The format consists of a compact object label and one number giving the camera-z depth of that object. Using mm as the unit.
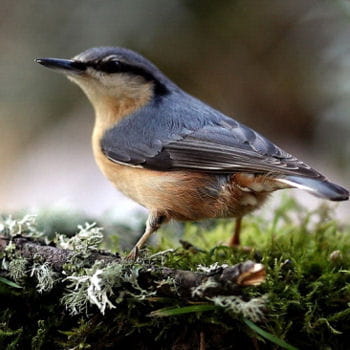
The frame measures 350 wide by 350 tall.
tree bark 3887
